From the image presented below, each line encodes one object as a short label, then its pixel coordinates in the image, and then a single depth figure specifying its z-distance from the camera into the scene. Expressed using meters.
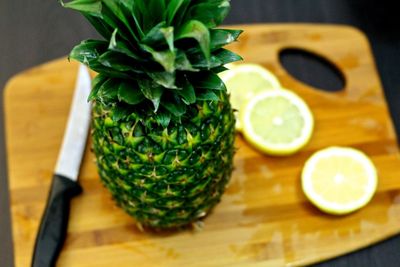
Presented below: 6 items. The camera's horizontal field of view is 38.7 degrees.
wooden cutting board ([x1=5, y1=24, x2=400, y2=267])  1.08
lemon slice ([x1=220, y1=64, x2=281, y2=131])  1.22
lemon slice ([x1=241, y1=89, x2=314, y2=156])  1.15
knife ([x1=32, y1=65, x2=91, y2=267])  1.04
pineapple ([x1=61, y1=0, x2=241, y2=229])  0.74
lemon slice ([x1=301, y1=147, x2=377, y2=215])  1.08
